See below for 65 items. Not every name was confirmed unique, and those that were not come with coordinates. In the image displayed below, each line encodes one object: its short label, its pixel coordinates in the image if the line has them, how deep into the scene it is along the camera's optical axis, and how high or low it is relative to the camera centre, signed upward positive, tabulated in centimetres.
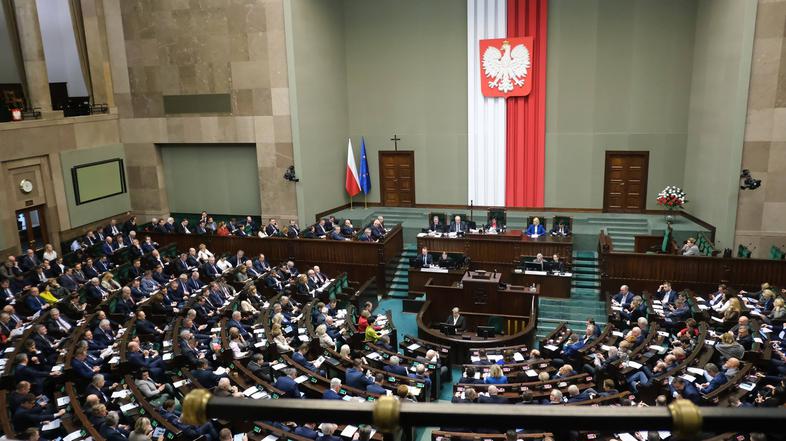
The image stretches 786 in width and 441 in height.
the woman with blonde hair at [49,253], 1630 -391
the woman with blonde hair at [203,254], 1661 -412
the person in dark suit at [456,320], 1252 -462
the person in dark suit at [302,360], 1016 -435
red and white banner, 1973 -21
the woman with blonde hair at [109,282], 1434 -418
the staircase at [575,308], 1414 -514
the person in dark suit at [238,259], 1648 -430
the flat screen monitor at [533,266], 1509 -428
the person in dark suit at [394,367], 1015 -451
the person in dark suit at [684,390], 852 -427
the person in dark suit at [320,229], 1792 -383
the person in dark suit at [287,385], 877 -418
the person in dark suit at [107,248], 1703 -396
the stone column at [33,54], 1788 +163
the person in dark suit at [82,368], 980 -420
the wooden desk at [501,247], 1591 -405
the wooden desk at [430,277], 1512 -454
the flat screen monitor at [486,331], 1219 -473
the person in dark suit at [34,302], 1299 -413
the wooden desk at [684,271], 1407 -433
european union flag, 2183 -265
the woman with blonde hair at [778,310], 1163 -427
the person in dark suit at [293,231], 1785 -386
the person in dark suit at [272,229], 1838 -385
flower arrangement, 1725 -306
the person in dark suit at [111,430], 770 -413
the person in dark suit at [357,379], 942 -434
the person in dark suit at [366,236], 1703 -384
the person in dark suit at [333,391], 847 -412
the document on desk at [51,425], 825 -431
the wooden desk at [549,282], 1479 -461
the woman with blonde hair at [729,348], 999 -427
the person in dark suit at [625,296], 1334 -453
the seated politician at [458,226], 1717 -369
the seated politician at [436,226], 1739 -370
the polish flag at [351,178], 2150 -278
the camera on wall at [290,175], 1954 -237
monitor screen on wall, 1930 -243
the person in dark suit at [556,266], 1494 -424
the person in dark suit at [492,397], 817 -412
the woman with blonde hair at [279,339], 1115 -438
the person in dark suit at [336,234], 1725 -381
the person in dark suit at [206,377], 940 -423
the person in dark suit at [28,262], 1575 -396
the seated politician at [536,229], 1664 -370
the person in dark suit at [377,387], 903 -432
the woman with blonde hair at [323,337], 1127 -439
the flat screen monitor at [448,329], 1236 -472
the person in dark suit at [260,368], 982 -433
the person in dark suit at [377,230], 1706 -374
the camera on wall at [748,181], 1538 -238
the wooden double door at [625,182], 1978 -297
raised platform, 1783 -406
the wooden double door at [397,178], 2194 -290
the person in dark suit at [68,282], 1437 -411
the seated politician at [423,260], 1566 -420
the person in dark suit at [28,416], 836 -425
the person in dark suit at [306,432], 769 -420
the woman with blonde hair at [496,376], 957 -442
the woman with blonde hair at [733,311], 1187 -437
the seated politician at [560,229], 1670 -374
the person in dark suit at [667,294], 1338 -453
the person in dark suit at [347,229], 1766 -379
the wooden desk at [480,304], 1324 -468
